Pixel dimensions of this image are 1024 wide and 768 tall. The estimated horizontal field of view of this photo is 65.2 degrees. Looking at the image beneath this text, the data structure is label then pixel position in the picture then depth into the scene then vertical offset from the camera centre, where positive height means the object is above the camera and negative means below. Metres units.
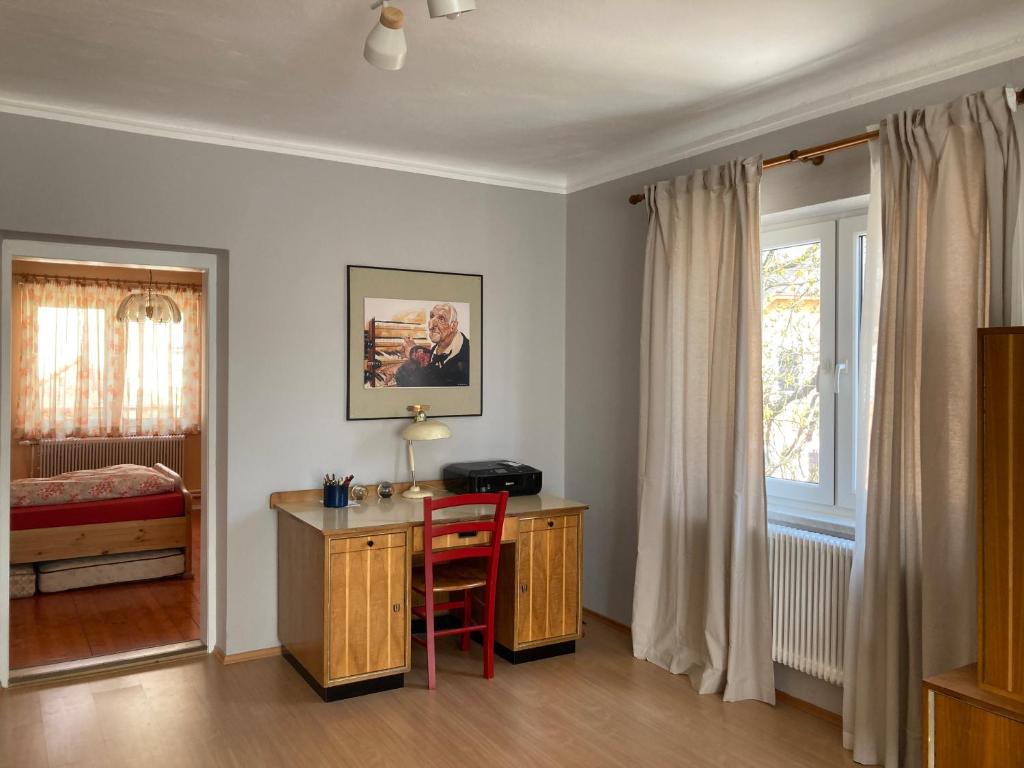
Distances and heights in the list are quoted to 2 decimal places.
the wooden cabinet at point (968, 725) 2.12 -0.92
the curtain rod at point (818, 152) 2.94 +0.91
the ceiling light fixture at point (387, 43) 2.25 +0.98
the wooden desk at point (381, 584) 3.38 -0.91
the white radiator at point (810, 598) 3.14 -0.86
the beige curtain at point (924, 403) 2.55 -0.06
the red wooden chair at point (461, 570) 3.51 -0.85
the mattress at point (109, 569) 5.04 -1.21
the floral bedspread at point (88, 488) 5.12 -0.69
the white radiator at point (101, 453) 7.08 -0.64
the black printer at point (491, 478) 4.12 -0.49
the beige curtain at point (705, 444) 3.37 -0.27
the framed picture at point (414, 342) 4.16 +0.23
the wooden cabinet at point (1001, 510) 2.15 -0.34
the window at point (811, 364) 3.32 +0.09
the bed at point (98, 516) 4.98 -0.86
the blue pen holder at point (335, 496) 3.83 -0.54
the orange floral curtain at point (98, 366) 7.00 +0.16
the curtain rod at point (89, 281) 6.94 +0.92
